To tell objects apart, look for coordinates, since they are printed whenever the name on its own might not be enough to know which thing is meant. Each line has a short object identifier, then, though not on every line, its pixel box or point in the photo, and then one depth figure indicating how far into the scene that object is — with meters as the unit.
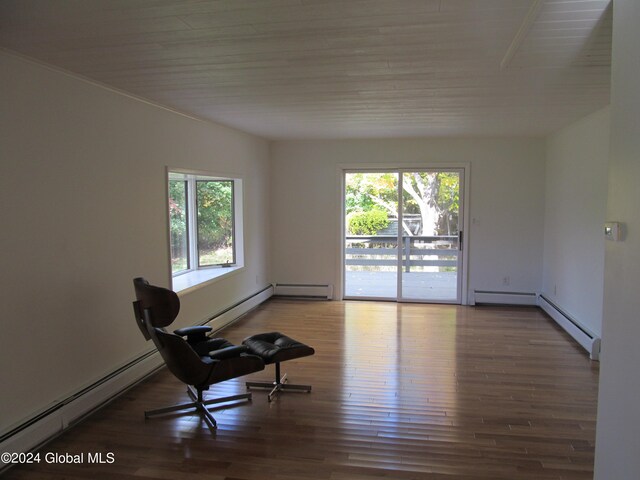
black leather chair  2.96
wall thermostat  1.95
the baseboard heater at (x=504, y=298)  6.62
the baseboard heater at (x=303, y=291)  7.12
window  5.39
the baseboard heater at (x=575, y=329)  4.42
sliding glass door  6.81
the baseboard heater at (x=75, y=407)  2.70
